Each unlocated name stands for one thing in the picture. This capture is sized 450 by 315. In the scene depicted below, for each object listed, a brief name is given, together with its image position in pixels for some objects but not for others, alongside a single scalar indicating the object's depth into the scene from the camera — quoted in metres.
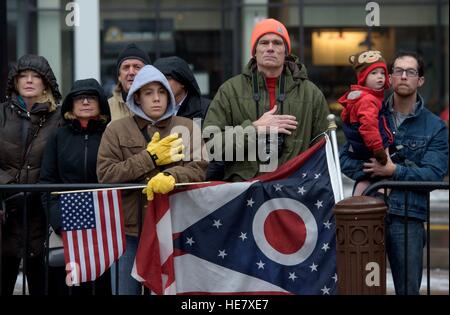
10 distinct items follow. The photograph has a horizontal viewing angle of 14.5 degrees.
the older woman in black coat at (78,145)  12.48
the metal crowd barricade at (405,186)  11.57
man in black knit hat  13.93
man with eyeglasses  12.14
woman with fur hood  12.69
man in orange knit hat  12.31
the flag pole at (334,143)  11.84
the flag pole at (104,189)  11.65
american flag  11.83
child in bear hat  12.00
